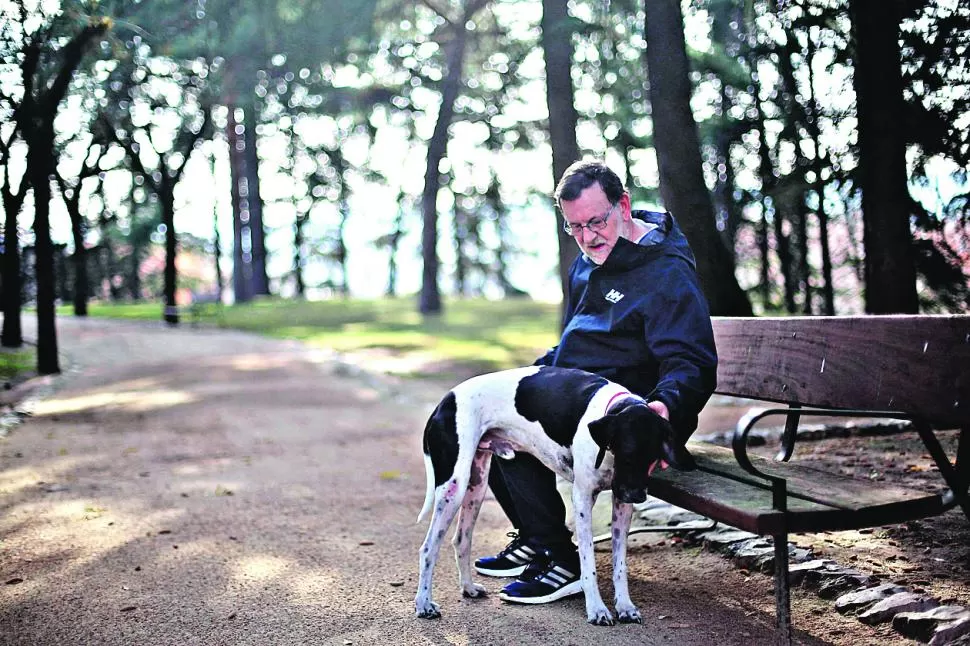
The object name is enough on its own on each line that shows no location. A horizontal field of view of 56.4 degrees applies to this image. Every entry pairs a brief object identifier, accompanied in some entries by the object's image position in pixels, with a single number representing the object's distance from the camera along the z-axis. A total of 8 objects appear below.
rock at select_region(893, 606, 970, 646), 3.31
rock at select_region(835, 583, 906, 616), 3.75
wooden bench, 3.13
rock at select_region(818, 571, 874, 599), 3.94
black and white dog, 3.31
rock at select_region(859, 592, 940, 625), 3.59
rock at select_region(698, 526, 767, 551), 4.70
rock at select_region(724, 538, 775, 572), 4.39
